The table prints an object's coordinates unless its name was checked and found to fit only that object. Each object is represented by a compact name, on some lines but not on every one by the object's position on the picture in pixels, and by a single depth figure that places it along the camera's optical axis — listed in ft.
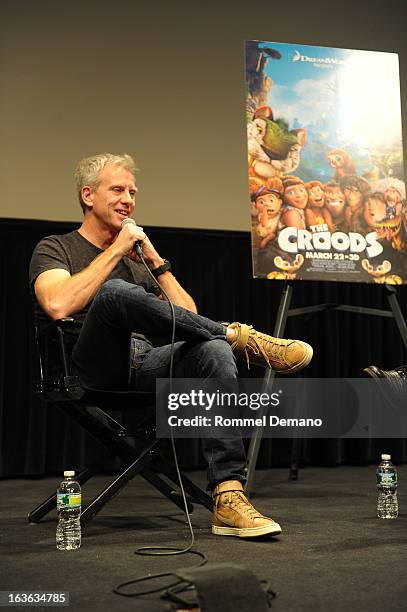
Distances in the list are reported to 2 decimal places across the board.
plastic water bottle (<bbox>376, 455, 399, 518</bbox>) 7.73
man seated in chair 6.37
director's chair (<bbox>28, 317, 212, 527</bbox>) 6.68
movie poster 9.68
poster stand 9.14
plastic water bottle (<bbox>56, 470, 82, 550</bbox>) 6.22
